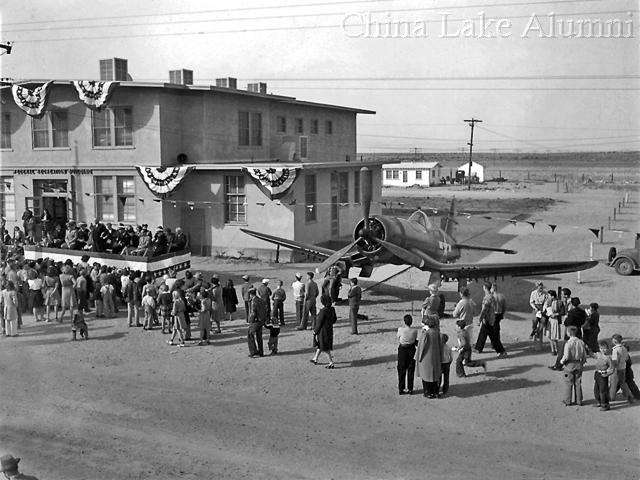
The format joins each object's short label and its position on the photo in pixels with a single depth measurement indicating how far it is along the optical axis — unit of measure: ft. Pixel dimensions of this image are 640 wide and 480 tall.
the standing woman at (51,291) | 61.41
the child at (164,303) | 55.47
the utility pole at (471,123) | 287.48
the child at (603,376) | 38.83
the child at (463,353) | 45.34
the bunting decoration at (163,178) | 94.94
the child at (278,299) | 56.59
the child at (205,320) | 52.75
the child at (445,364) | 41.78
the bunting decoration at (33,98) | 98.32
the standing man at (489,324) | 48.83
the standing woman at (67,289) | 59.98
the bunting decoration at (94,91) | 94.32
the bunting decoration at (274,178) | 91.40
